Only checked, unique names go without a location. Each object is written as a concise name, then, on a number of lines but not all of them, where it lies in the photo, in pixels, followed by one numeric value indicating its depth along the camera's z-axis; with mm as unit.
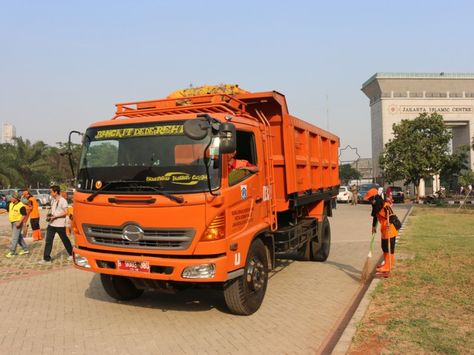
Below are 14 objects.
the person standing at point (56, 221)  9664
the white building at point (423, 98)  68062
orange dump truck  4961
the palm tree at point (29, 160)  46781
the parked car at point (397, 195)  36156
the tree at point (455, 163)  34438
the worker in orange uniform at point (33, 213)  12586
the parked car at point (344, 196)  37156
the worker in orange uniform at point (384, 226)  7793
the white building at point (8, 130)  122012
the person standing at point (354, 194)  33688
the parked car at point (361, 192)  36662
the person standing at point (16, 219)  10547
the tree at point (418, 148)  33062
